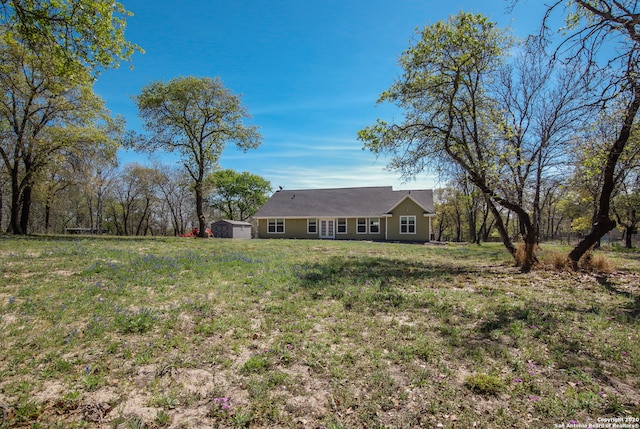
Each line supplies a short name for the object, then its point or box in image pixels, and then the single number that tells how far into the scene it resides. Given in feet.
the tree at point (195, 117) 77.56
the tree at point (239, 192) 181.06
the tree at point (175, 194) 151.57
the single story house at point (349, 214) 101.81
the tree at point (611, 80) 21.75
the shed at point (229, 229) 112.47
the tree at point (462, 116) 35.55
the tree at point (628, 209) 73.48
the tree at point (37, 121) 58.85
